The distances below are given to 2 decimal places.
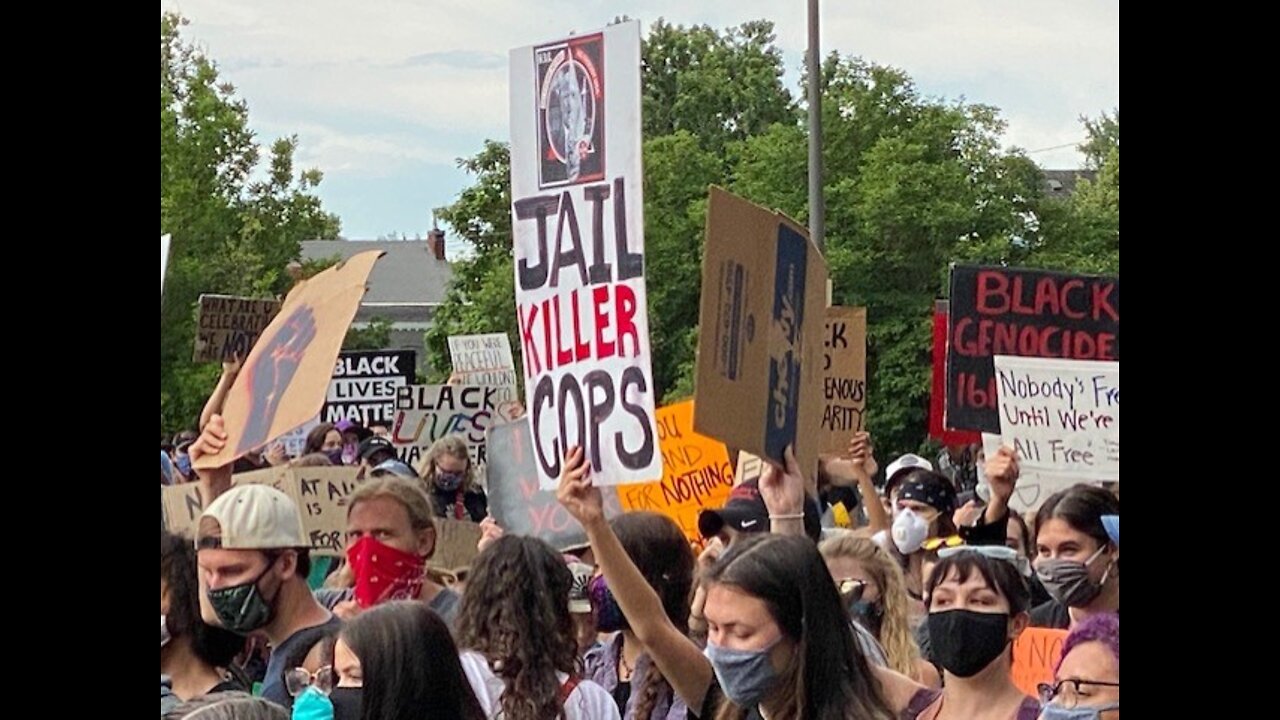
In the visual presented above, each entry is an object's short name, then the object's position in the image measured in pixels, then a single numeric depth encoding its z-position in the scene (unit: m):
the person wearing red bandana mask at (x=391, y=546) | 6.62
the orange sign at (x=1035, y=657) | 6.06
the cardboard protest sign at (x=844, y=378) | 10.57
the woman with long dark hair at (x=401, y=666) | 5.44
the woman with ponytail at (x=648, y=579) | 6.27
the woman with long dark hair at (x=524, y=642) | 5.91
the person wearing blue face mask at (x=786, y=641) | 5.39
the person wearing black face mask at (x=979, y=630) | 5.66
